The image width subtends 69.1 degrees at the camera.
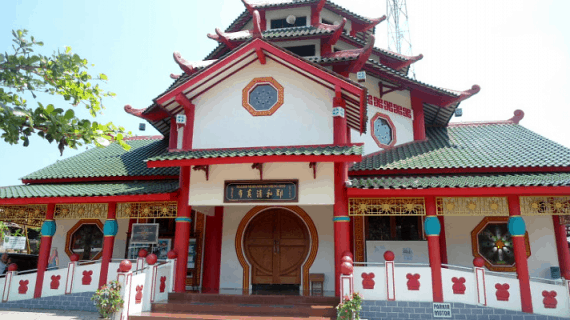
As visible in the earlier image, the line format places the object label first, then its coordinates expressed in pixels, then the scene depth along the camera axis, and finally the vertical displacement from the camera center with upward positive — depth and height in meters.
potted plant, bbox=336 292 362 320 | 7.94 -1.06
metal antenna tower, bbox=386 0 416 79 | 34.62 +19.41
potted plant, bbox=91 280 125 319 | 8.31 -1.00
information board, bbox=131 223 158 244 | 11.50 +0.43
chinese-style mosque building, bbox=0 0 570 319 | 9.38 +1.49
